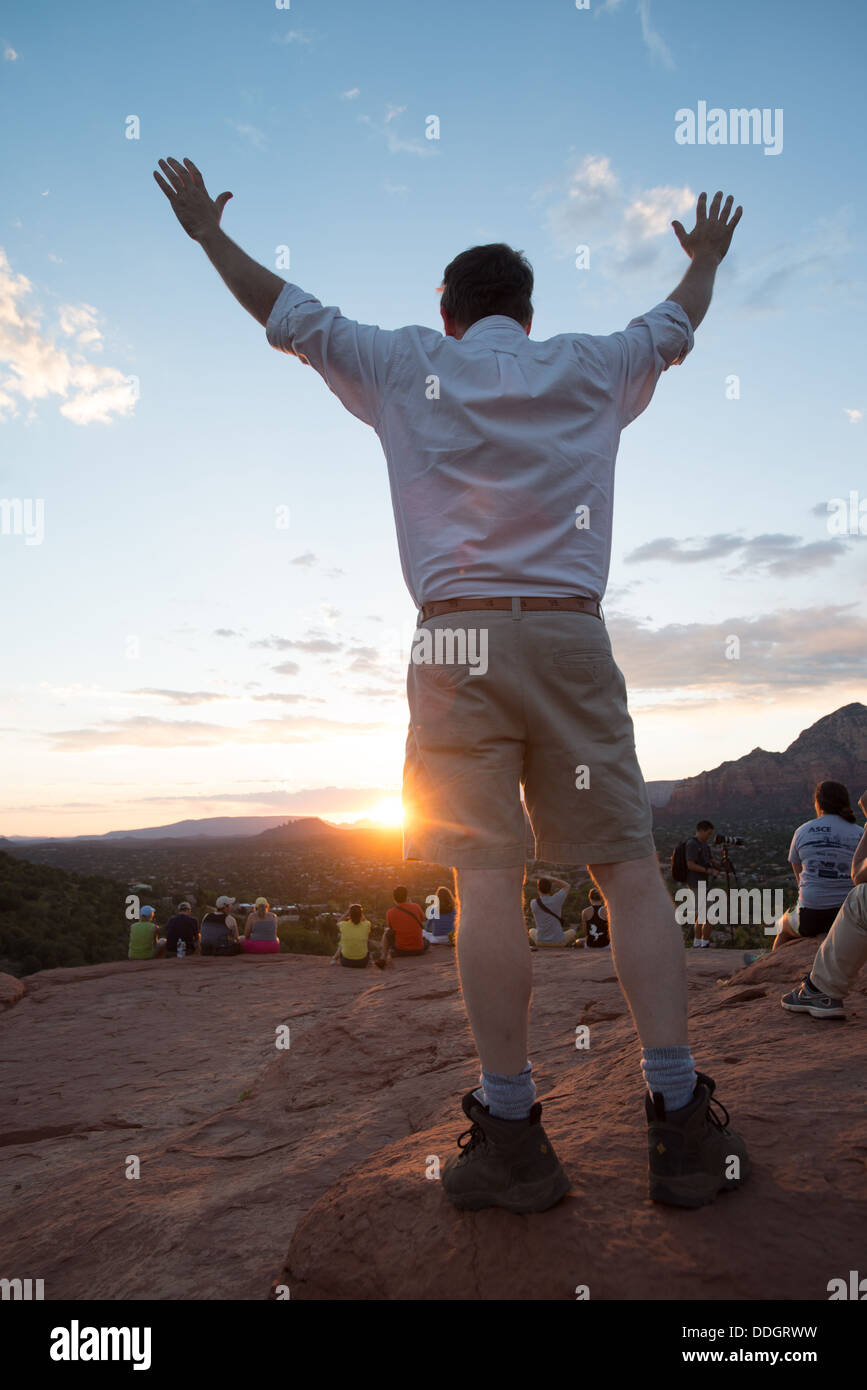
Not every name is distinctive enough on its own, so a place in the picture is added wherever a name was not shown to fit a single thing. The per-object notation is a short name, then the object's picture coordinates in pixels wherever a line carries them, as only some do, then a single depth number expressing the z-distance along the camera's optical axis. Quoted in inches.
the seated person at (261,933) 474.0
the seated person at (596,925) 395.2
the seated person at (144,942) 474.9
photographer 422.6
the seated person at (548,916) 410.9
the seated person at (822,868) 205.5
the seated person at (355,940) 411.8
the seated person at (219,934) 462.6
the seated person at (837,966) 119.9
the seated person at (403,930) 425.7
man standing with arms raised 66.2
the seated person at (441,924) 452.8
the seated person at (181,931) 484.1
